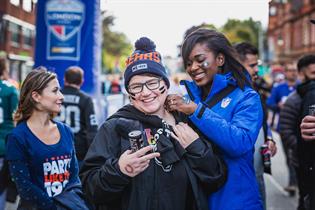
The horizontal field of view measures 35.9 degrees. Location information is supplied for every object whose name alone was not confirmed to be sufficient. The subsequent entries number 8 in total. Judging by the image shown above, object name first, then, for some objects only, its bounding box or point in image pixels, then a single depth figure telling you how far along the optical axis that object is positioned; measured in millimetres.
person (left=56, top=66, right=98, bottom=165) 5766
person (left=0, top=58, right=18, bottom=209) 5012
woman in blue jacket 2508
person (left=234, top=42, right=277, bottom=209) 4262
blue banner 7270
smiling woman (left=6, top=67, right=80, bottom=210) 3264
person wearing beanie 2377
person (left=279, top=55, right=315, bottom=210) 5614
